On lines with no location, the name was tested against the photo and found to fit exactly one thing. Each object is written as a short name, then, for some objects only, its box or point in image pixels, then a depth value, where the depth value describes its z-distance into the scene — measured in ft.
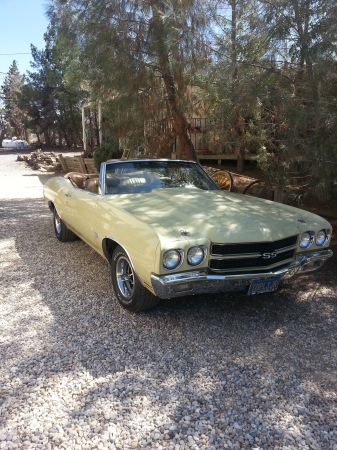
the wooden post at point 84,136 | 65.07
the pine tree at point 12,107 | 182.65
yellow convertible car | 10.01
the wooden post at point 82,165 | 51.83
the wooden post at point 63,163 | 57.26
